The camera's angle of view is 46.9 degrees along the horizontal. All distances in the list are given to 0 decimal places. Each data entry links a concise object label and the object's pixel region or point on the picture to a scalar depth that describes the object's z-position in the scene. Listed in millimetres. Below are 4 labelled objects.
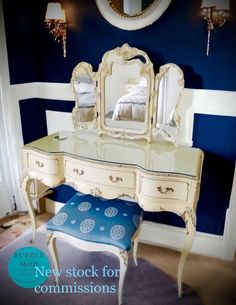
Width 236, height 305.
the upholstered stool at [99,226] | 1501
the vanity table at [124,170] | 1481
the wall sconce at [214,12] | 1472
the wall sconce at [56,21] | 1832
